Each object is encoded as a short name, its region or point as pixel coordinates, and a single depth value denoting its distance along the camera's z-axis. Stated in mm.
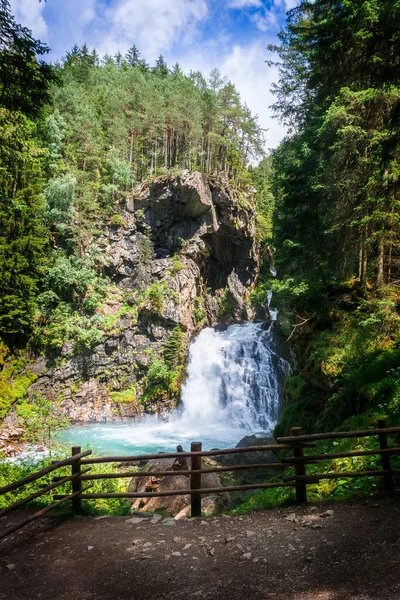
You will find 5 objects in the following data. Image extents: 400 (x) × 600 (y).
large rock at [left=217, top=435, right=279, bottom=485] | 13502
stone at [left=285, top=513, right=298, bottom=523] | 4980
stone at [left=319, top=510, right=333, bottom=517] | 4967
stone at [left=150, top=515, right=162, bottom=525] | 5450
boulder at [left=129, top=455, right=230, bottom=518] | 8477
